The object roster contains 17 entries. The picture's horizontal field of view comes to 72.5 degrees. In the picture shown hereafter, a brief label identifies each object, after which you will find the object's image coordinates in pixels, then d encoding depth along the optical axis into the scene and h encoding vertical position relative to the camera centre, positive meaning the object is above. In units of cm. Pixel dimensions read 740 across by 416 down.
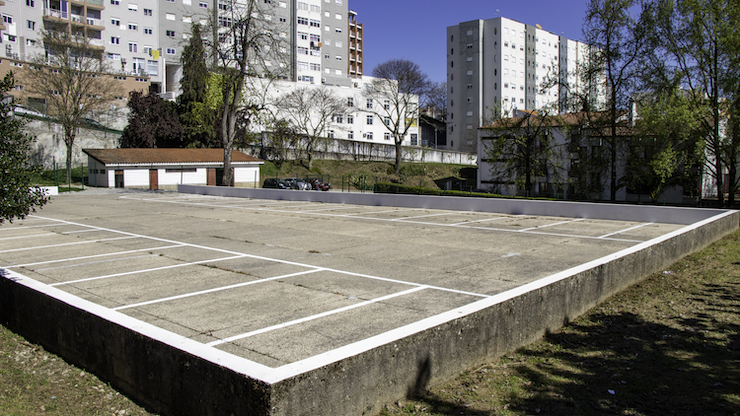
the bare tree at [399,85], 6550 +1398
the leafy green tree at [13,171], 705 +21
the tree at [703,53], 3241 +927
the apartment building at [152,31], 6212 +2173
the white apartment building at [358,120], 7362 +1025
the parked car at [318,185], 4431 +14
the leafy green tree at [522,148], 3995 +320
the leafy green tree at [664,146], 3325 +323
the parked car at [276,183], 4294 +25
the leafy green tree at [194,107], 5725 +911
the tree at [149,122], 5534 +704
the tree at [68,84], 4700 +977
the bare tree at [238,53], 3572 +972
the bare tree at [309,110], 6253 +1018
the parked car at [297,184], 4289 +22
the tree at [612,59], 3934 +1029
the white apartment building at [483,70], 9206 +2202
